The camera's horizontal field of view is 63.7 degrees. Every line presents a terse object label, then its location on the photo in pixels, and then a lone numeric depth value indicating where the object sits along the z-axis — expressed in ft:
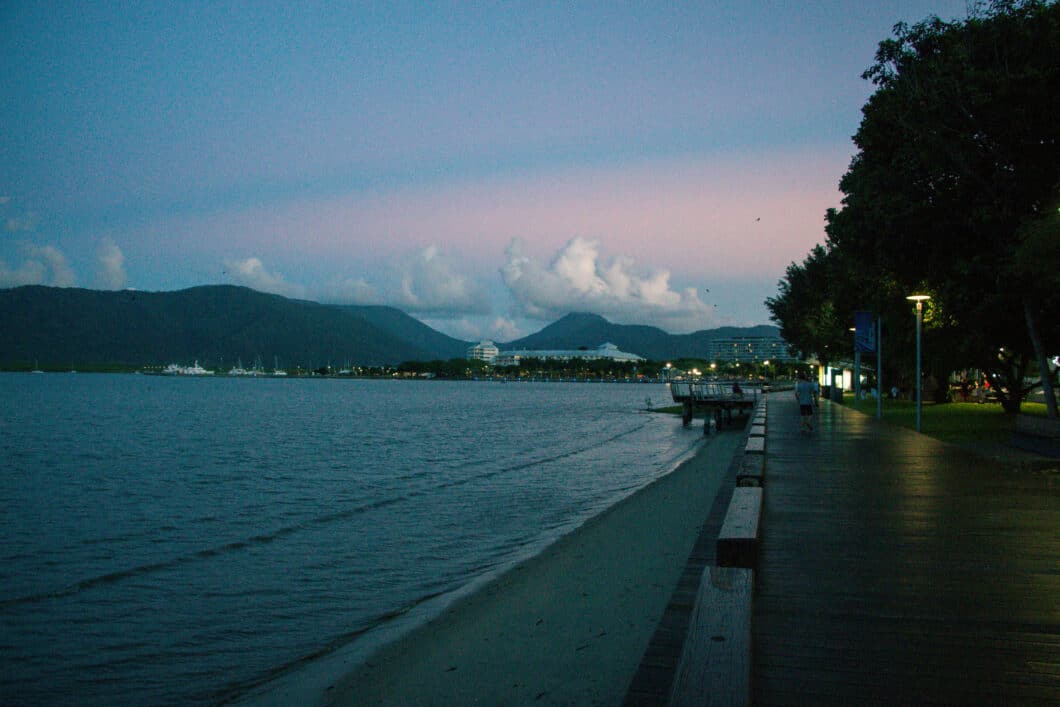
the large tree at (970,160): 66.74
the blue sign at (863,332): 113.60
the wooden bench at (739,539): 23.24
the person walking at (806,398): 85.92
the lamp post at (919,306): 87.40
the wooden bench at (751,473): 38.40
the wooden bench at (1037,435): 58.85
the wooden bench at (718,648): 13.61
